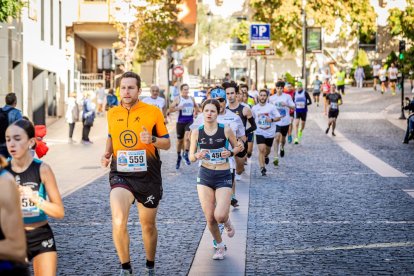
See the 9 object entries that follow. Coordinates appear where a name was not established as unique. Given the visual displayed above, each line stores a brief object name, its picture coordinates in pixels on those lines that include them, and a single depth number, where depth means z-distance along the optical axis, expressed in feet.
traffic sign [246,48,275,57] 100.12
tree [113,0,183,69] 155.94
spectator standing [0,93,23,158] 39.40
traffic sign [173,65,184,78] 159.95
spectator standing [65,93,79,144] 90.82
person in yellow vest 157.17
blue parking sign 110.83
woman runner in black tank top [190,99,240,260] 28.78
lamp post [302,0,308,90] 142.51
